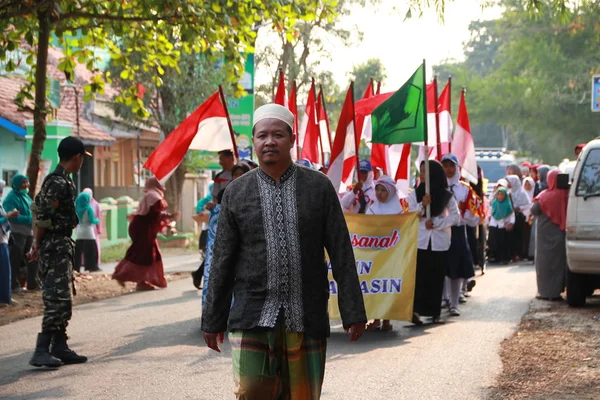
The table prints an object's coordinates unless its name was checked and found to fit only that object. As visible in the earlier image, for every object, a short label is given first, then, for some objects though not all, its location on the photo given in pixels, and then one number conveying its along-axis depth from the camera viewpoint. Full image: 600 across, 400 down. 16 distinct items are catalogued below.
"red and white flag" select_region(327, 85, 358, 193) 12.12
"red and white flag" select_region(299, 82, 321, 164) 14.63
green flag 11.62
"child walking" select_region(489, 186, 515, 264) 21.69
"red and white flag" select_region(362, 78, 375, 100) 15.05
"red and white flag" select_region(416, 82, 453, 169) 15.19
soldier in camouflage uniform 8.84
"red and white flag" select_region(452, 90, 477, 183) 15.17
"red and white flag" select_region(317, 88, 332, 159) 15.42
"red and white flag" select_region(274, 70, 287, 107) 14.10
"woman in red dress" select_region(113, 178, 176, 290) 16.00
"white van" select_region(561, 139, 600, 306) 12.63
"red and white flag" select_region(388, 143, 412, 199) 14.49
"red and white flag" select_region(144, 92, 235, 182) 11.90
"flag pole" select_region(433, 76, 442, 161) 12.85
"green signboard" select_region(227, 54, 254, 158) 25.62
